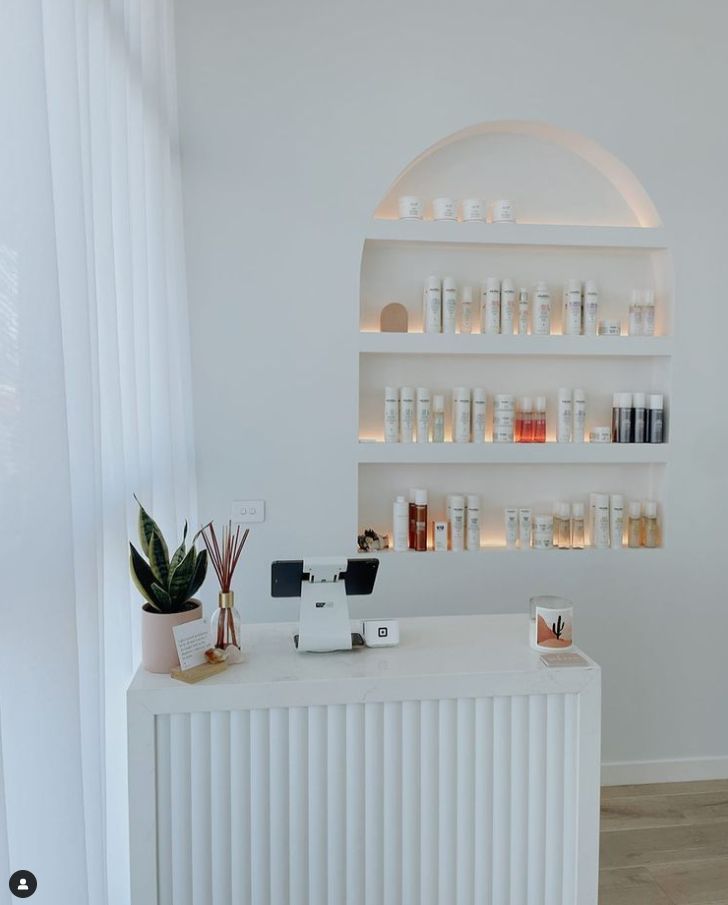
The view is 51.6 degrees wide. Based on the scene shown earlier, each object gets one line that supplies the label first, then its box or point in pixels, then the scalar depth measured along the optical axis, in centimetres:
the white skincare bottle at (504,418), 289
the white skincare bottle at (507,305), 288
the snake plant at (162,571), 159
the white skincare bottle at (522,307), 291
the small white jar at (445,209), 282
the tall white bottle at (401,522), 287
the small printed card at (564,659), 175
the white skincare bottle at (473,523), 290
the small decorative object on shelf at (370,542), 287
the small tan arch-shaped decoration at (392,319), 290
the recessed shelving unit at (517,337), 285
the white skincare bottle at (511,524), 295
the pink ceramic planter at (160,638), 162
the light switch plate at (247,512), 274
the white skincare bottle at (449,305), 285
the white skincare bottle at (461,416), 288
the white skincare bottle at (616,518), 297
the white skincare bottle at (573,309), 291
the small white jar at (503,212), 286
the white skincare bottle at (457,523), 289
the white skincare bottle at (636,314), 295
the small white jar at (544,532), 292
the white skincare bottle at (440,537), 288
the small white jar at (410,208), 279
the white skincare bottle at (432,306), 285
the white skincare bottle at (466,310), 288
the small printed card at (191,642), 160
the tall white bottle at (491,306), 287
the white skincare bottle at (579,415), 294
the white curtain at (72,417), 102
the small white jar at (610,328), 293
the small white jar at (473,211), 284
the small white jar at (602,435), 292
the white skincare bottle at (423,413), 286
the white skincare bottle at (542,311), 289
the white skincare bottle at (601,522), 296
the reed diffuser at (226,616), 172
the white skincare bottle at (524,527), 295
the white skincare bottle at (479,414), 290
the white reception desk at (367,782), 160
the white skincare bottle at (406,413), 285
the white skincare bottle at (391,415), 284
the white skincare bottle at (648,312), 295
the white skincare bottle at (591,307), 292
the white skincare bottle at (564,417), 294
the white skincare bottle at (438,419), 287
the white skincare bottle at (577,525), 296
